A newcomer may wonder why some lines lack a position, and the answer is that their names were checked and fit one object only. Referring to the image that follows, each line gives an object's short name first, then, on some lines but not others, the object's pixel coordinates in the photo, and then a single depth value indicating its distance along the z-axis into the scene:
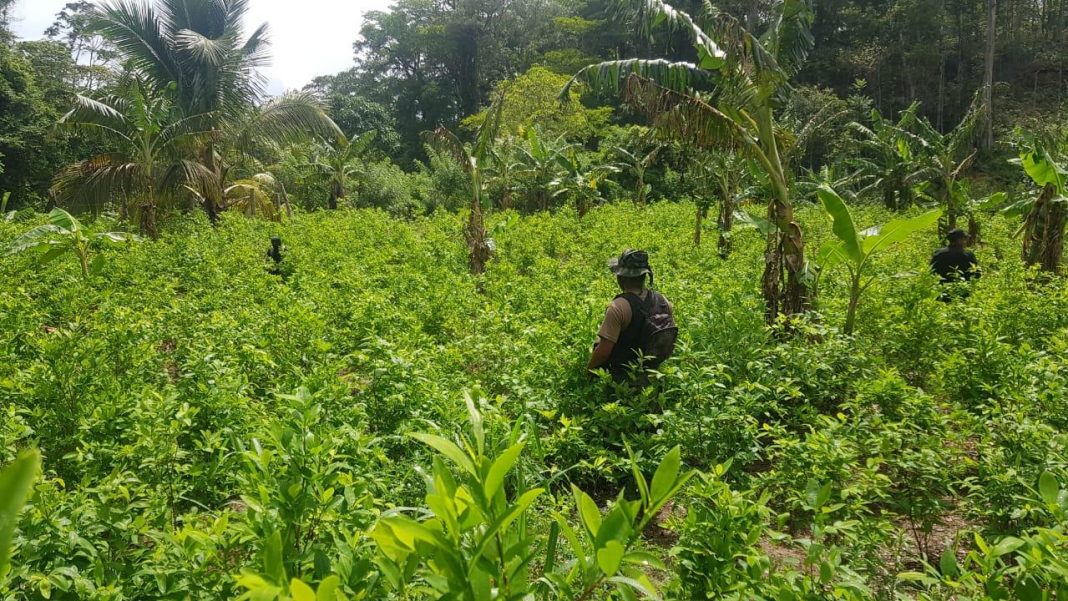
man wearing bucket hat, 4.11
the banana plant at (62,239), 8.23
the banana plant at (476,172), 10.88
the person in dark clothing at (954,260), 6.70
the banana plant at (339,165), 21.25
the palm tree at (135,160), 11.92
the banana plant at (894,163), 12.81
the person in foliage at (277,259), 9.60
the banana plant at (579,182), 17.77
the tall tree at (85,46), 13.22
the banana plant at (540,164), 17.91
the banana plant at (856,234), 5.29
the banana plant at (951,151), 11.63
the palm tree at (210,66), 13.16
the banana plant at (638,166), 19.08
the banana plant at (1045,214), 7.13
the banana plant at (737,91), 6.11
